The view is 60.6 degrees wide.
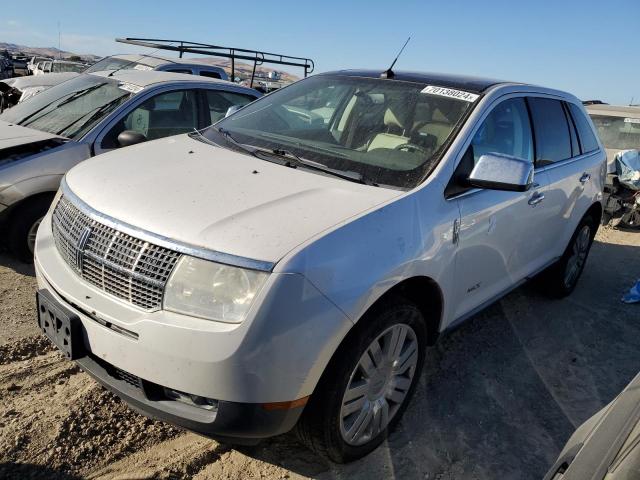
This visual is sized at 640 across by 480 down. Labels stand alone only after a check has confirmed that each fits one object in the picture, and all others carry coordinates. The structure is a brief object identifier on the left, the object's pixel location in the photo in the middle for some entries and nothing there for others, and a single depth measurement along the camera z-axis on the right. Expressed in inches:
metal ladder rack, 302.0
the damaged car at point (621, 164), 317.4
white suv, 77.9
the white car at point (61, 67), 557.6
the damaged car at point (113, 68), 315.9
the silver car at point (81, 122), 166.1
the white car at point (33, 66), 702.4
